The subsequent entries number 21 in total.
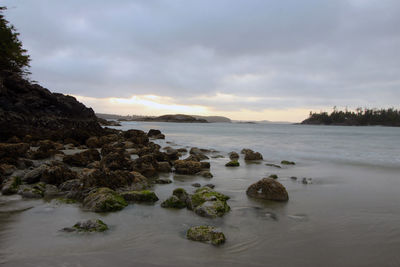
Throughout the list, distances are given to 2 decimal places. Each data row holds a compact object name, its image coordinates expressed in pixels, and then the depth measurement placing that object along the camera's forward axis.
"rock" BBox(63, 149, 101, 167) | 9.80
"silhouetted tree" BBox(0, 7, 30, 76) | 25.87
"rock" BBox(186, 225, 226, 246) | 4.04
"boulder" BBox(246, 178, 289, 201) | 6.62
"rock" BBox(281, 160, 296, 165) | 13.67
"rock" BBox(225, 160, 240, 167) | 11.99
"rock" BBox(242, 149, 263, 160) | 14.60
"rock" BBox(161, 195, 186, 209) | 5.75
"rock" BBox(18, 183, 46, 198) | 6.11
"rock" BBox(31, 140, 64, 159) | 10.77
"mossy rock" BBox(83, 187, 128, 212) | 5.40
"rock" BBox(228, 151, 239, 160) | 14.92
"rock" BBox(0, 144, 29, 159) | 9.23
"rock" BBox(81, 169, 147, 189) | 6.54
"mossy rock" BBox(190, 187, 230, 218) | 5.28
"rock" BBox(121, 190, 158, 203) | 6.13
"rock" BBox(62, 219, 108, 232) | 4.31
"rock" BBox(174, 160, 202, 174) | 9.81
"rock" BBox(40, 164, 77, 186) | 7.16
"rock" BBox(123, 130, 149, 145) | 19.00
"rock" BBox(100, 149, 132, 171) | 9.04
